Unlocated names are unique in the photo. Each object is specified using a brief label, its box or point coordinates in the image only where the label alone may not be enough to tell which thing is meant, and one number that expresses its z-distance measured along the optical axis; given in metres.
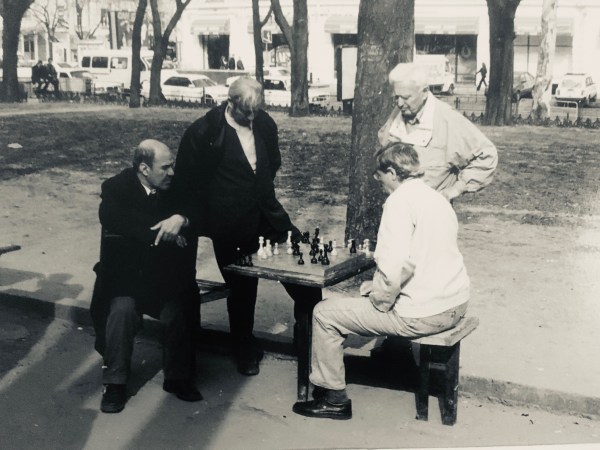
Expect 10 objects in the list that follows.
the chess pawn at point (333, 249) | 4.56
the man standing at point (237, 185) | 4.86
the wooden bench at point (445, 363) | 4.15
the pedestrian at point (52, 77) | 32.47
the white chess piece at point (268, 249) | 4.62
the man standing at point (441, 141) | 4.58
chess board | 4.29
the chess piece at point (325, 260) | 4.45
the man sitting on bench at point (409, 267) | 3.97
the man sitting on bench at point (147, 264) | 4.64
